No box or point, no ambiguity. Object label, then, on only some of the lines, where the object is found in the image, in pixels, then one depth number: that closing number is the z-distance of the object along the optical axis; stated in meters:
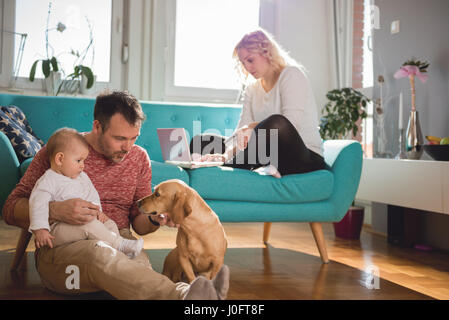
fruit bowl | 2.49
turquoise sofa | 2.19
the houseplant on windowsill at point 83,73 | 3.71
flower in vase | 2.90
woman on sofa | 2.29
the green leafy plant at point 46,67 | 3.61
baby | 1.49
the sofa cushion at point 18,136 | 2.26
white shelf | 2.44
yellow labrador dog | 1.53
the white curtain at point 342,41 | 4.36
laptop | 2.21
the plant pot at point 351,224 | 3.10
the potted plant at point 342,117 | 3.44
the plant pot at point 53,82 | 3.82
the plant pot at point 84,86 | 3.92
